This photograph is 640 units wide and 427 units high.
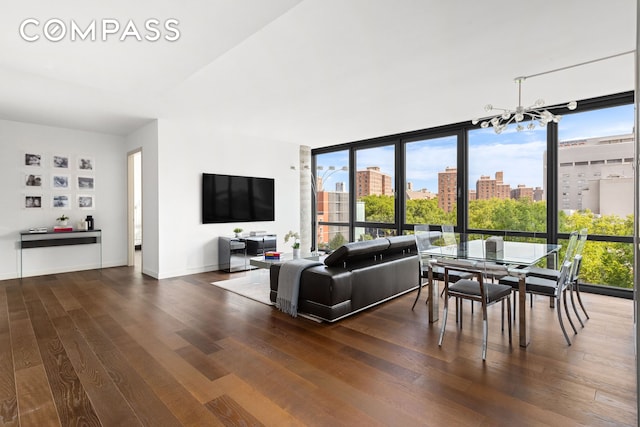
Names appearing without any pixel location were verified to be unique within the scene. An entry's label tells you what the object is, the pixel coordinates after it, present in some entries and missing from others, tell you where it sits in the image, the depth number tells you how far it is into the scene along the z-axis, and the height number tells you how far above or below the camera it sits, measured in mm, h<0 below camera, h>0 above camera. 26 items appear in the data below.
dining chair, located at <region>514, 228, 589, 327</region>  3123 -556
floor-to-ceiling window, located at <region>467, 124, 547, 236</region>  4922 +438
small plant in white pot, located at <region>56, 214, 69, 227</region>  5750 -161
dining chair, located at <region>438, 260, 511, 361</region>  2807 -719
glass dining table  2846 -449
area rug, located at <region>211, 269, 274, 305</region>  4316 -1101
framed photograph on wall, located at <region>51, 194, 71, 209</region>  5789 +168
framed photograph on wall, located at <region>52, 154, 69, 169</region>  5770 +855
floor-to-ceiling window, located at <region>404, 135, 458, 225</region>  5793 +514
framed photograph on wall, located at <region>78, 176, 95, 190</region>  6027 +504
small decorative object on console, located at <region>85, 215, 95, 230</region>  5998 -208
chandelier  3203 +905
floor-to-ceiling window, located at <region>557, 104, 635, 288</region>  4320 +277
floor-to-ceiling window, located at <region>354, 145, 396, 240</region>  6709 +344
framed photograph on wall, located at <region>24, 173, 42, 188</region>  5492 +510
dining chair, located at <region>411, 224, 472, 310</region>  3467 -542
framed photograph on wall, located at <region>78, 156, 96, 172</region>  6020 +852
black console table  5410 -468
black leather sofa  3342 -758
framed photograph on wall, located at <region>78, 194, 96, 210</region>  6043 +173
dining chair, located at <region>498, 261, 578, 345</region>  2900 -700
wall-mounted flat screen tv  5988 +213
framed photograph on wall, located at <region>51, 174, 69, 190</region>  5770 +503
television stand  5895 -730
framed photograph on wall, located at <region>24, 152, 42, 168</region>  5480 +851
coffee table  4439 -712
